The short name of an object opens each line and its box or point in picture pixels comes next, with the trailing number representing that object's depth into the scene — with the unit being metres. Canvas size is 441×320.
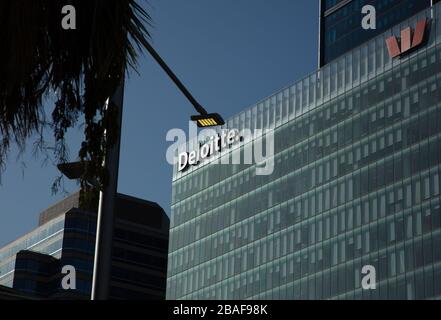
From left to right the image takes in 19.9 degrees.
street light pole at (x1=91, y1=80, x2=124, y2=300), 11.89
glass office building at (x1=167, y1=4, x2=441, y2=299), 115.00
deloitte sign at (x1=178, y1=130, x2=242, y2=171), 146.38
